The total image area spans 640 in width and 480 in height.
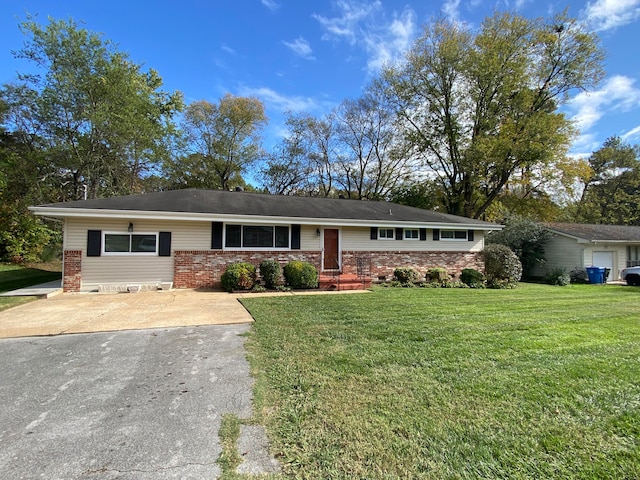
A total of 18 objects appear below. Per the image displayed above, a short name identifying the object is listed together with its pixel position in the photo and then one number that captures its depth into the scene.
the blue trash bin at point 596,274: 14.95
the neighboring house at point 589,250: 15.91
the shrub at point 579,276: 15.37
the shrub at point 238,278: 9.86
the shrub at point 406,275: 12.22
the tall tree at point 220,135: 28.72
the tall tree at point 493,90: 19.83
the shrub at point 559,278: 14.38
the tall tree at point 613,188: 31.08
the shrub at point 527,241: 16.98
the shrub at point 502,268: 12.79
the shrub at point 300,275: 10.64
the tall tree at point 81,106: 17.25
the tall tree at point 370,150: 27.47
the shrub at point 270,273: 10.41
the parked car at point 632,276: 14.37
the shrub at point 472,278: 12.55
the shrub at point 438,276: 12.59
